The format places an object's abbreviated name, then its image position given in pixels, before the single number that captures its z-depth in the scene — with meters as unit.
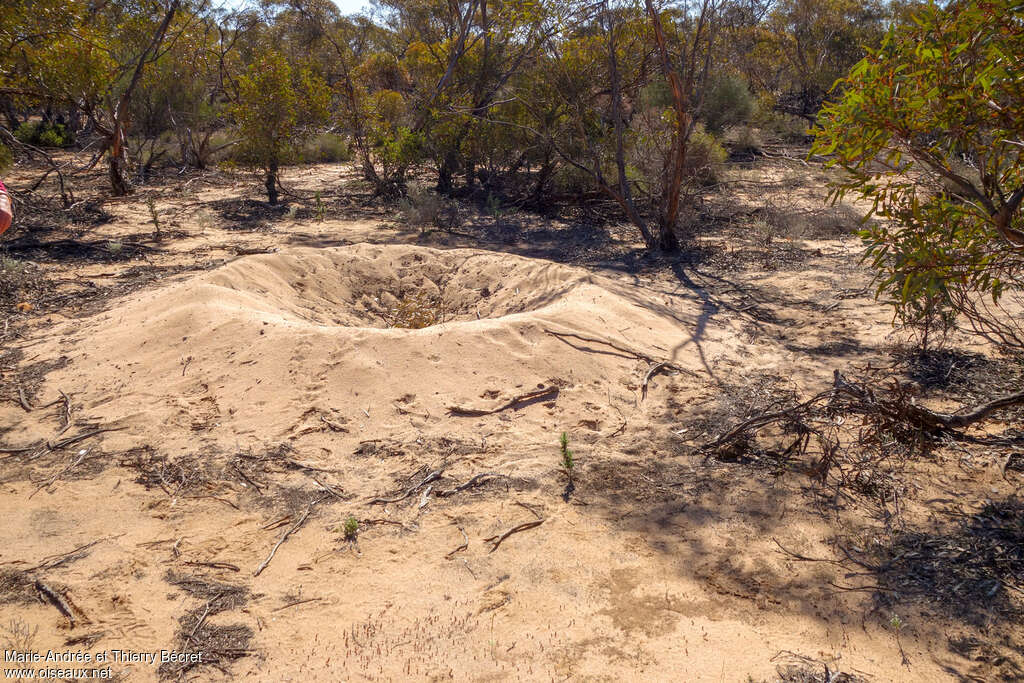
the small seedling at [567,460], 3.65
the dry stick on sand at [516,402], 4.34
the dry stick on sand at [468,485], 3.55
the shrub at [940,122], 2.66
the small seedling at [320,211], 9.77
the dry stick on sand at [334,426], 4.12
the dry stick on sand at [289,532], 2.97
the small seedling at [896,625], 2.56
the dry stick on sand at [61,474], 3.57
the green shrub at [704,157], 10.82
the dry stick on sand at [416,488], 3.49
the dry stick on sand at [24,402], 4.41
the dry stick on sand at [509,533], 3.15
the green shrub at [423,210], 9.28
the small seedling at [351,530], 3.20
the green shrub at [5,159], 8.03
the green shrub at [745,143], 15.01
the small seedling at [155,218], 8.35
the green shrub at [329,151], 15.20
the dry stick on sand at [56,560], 2.94
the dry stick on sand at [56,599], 2.63
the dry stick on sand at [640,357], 4.96
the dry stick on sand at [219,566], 2.97
